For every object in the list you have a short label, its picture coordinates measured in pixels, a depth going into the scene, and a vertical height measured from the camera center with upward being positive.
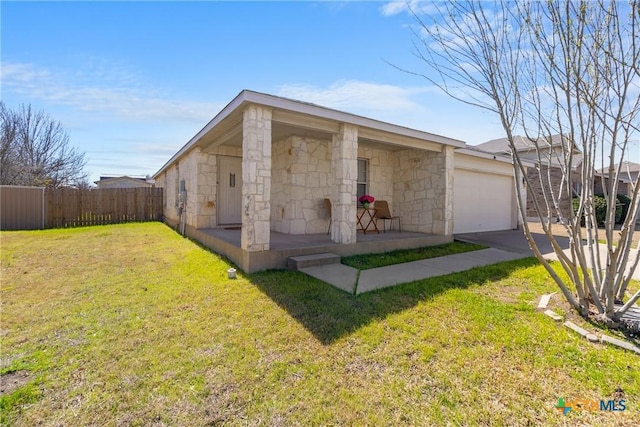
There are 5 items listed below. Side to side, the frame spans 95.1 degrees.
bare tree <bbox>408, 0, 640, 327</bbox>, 2.68 +1.29
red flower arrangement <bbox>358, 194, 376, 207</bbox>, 7.28 +0.09
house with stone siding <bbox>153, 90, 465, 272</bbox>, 4.92 +0.56
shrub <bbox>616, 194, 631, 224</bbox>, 12.91 +0.25
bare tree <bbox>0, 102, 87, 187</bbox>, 16.78 +2.88
